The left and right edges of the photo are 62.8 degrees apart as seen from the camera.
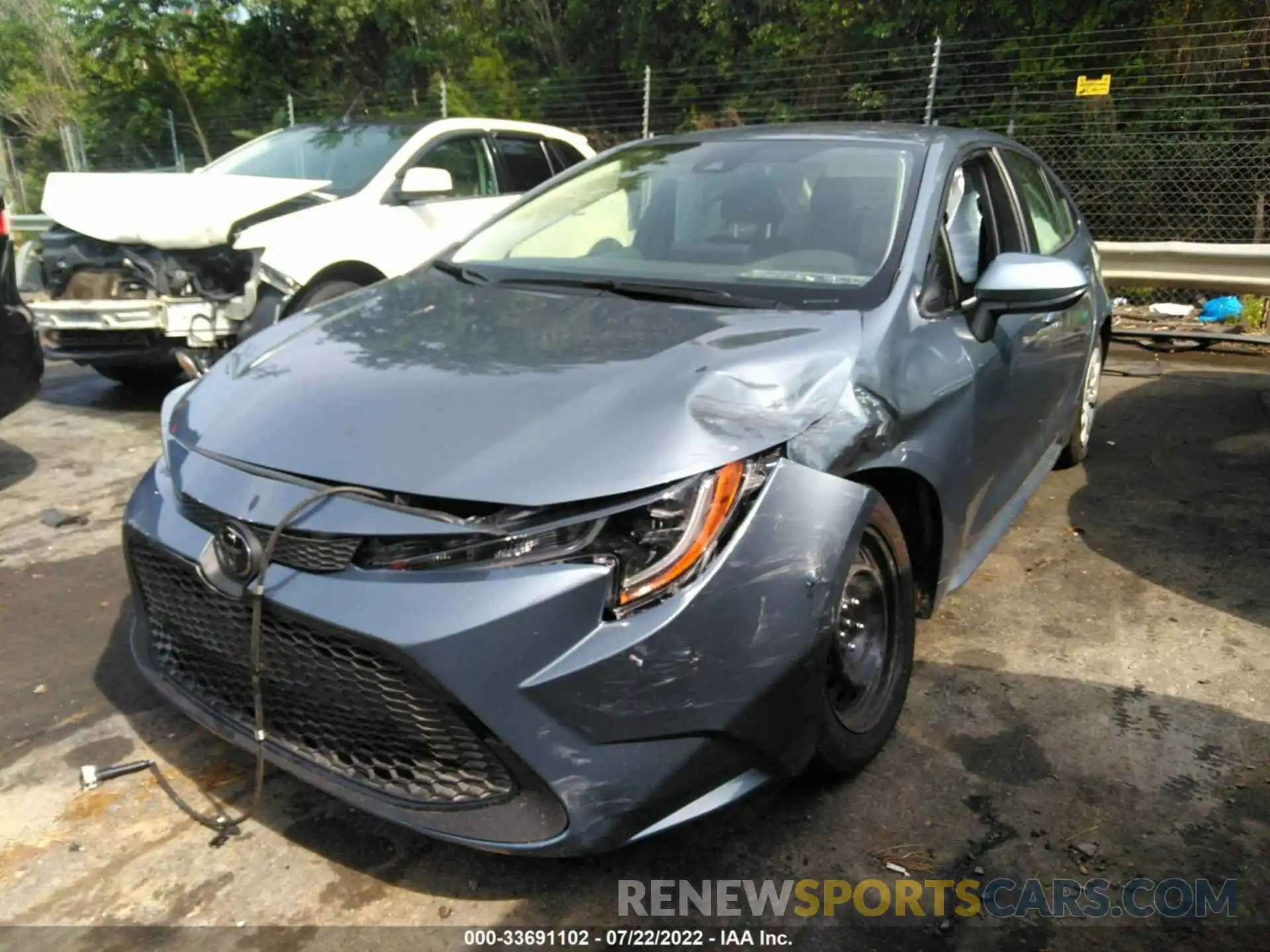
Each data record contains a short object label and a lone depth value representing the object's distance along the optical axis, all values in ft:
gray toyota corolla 6.40
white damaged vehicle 17.75
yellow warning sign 34.12
